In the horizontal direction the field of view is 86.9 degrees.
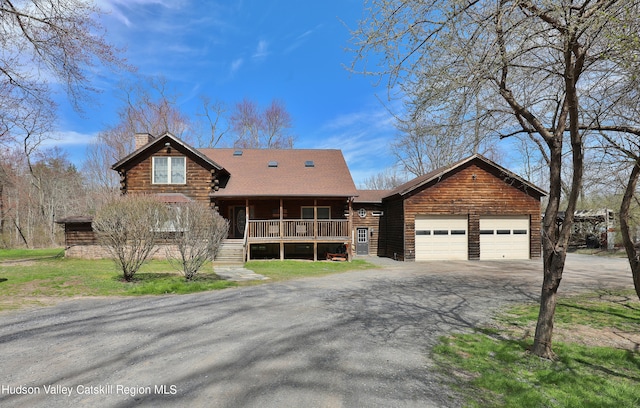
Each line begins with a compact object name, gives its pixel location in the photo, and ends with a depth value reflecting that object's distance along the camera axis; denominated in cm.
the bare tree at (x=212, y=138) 3369
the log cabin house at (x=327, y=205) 1748
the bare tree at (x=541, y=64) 337
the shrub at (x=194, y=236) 1002
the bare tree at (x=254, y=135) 3559
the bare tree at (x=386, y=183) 4581
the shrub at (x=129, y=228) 977
